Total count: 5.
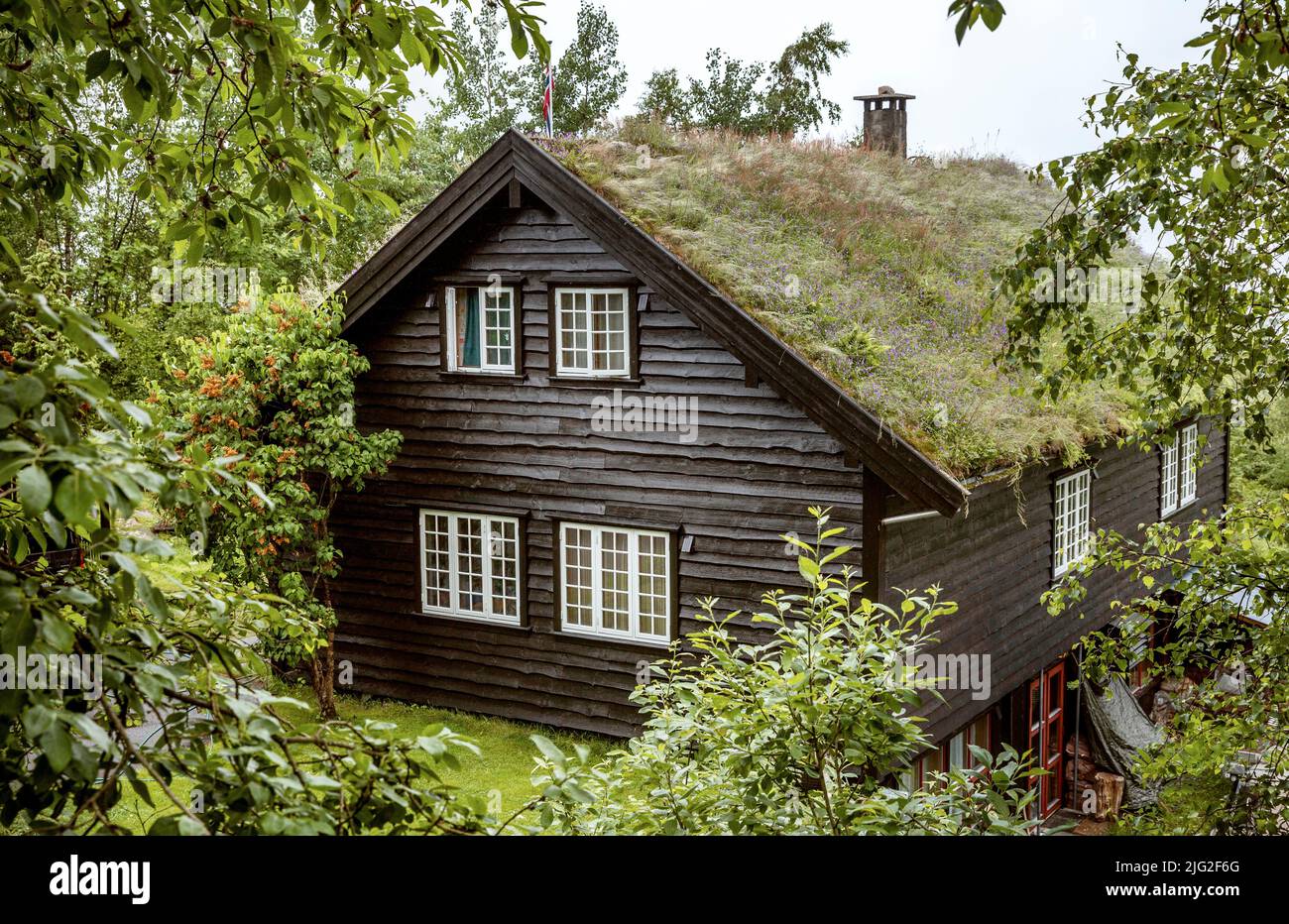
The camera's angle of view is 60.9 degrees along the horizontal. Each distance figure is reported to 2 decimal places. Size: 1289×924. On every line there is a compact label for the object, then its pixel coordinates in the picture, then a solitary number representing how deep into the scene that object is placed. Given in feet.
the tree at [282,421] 39.32
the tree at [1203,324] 19.39
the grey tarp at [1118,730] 52.08
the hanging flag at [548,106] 45.57
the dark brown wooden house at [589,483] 37.17
